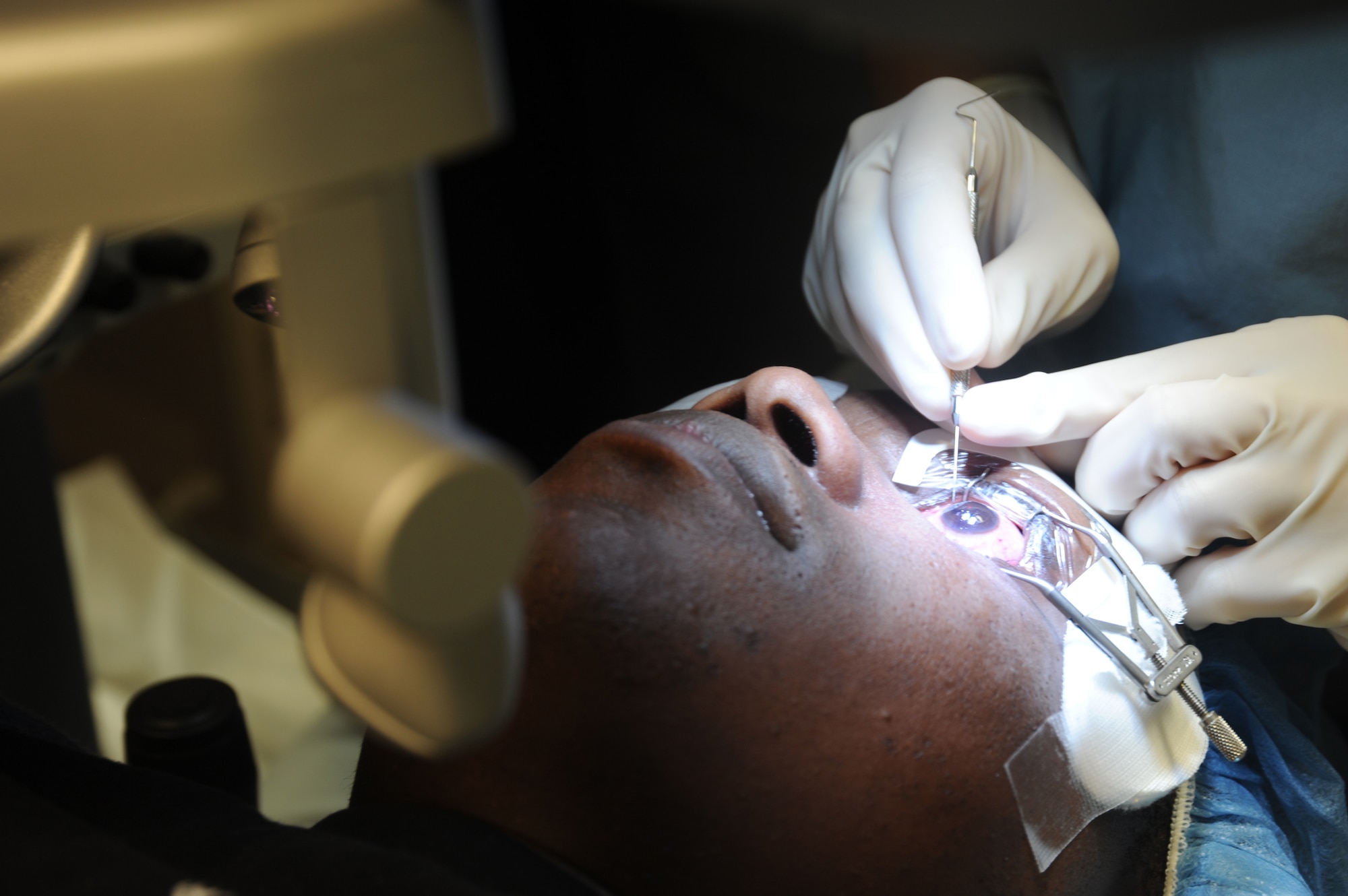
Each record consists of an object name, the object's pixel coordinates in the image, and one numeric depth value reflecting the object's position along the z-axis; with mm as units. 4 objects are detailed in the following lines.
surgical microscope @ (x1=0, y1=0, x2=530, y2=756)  258
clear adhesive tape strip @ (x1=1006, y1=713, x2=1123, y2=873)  465
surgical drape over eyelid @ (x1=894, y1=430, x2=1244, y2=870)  469
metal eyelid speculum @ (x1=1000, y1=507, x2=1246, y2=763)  473
